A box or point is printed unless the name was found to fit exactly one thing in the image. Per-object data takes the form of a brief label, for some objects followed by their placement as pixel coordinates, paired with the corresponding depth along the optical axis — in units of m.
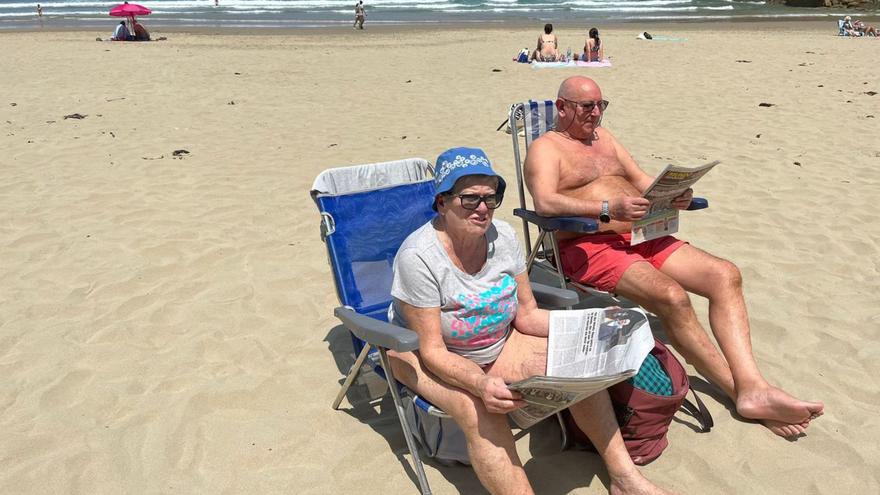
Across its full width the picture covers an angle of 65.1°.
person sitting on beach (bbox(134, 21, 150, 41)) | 18.58
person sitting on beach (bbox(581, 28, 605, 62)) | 13.50
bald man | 2.99
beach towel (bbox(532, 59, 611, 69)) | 13.23
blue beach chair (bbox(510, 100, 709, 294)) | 3.40
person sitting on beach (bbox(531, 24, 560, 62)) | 14.01
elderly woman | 2.30
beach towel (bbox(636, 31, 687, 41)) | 18.12
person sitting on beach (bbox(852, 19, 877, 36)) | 19.03
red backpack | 2.66
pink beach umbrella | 18.40
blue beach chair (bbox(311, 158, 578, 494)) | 3.11
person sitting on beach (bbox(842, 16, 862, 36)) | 18.94
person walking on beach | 23.23
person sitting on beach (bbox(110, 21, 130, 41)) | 18.38
